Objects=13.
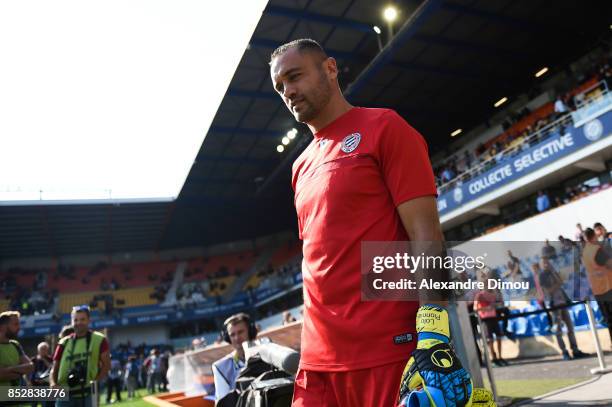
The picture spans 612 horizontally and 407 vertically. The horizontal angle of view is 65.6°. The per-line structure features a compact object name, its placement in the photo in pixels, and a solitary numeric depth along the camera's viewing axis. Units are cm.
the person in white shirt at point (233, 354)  505
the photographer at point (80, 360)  541
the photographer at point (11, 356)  556
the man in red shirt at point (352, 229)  145
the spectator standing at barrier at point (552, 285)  488
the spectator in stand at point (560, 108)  1595
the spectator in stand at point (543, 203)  1542
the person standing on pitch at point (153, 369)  1848
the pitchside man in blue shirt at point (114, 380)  1507
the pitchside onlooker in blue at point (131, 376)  1750
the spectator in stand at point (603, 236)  500
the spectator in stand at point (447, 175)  2065
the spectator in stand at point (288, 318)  1342
